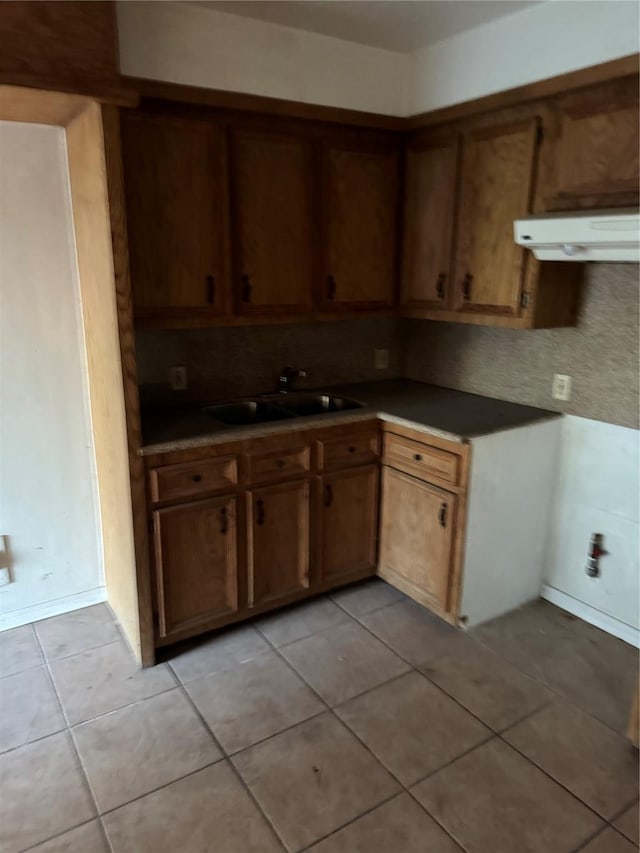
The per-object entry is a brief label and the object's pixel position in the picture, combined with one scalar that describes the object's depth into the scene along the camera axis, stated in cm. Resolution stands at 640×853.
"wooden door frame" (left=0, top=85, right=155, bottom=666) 200
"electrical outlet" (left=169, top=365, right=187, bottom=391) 283
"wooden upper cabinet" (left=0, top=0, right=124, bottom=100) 172
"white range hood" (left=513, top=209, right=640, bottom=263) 200
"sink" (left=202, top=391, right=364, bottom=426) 295
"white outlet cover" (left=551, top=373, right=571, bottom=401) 270
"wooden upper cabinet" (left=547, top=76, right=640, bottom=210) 205
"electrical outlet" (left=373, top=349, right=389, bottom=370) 345
